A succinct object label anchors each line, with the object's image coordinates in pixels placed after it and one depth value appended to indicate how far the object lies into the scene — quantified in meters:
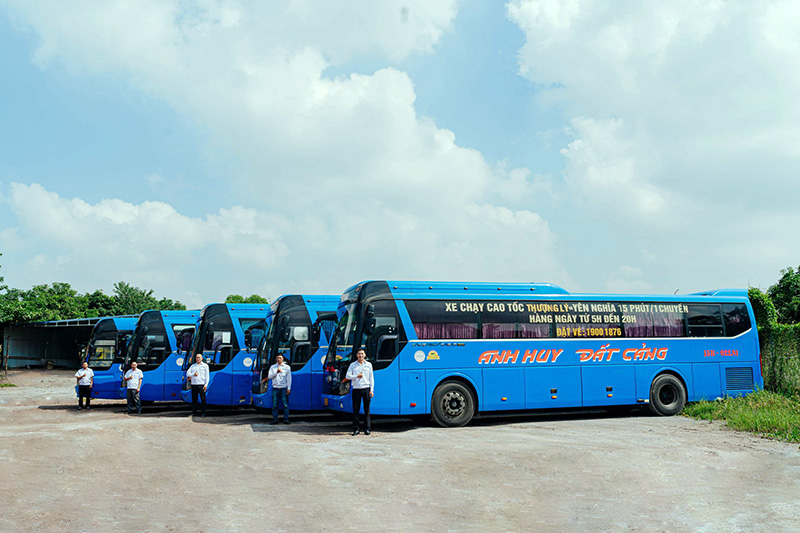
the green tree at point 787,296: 30.98
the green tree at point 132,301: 56.50
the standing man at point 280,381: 15.44
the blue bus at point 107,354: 20.47
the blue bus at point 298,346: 16.06
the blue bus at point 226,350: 18.09
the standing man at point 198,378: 16.95
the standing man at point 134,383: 18.47
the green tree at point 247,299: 68.91
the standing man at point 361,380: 13.10
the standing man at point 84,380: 19.72
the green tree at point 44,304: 32.53
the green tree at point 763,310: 19.27
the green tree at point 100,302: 56.02
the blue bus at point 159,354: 19.39
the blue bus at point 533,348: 14.01
